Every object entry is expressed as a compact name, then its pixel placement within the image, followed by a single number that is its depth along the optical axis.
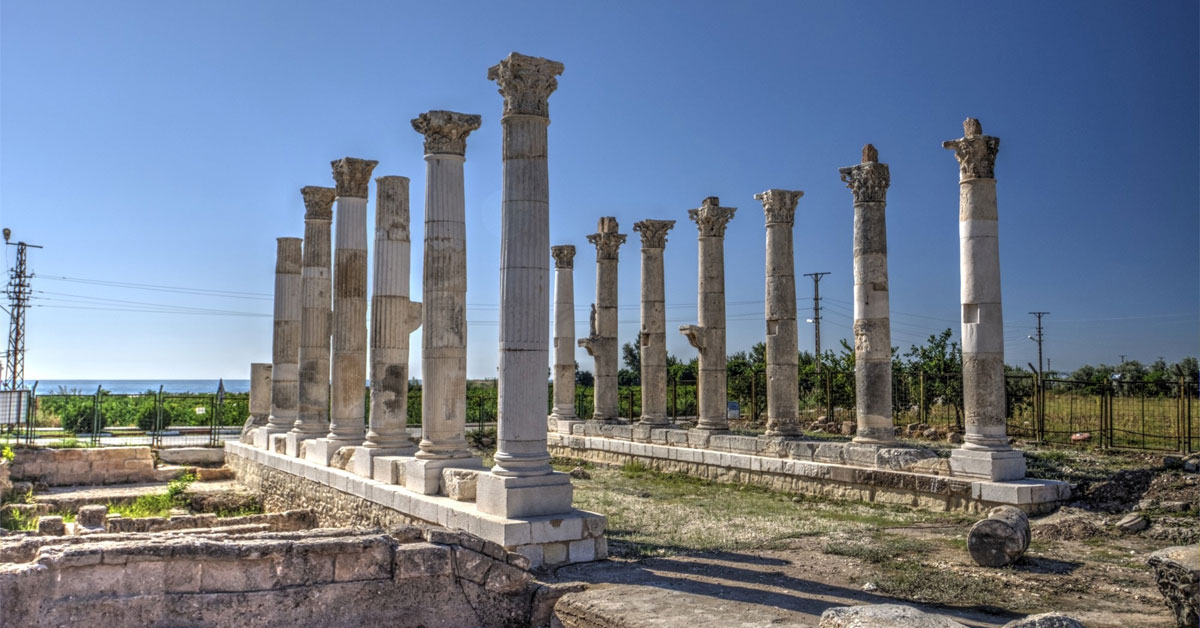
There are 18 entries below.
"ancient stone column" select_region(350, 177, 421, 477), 16.03
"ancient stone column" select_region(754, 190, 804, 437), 20.55
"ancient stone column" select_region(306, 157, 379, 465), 17.89
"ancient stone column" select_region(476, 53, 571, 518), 11.29
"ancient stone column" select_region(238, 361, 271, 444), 25.59
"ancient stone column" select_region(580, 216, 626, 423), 26.64
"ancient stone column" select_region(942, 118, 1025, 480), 15.44
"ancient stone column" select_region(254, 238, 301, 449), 22.77
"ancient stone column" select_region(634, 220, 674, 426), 24.53
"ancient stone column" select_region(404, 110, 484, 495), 14.21
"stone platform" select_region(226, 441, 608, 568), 10.73
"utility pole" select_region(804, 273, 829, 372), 49.91
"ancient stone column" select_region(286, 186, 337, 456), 20.20
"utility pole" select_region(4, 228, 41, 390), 43.53
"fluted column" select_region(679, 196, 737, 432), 22.14
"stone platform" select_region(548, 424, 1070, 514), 14.64
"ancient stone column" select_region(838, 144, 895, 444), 17.89
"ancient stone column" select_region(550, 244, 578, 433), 26.92
